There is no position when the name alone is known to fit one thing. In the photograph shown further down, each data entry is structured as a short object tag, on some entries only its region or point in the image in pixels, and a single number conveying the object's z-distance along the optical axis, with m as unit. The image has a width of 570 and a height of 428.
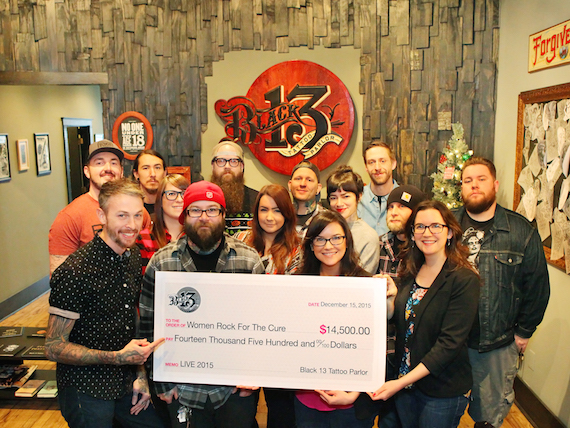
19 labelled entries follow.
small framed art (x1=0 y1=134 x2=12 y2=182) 5.56
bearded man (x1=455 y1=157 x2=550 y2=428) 2.70
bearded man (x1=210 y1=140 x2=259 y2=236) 3.66
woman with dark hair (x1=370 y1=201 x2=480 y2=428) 2.11
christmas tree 4.20
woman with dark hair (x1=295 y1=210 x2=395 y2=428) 2.19
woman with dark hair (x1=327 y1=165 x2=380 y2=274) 2.66
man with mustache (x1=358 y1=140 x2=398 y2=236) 3.65
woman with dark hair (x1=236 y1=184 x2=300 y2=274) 2.73
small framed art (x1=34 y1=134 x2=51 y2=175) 6.51
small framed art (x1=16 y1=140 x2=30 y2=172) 5.98
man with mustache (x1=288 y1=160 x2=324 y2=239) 3.23
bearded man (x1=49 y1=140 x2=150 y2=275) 2.72
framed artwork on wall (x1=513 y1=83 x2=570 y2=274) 3.04
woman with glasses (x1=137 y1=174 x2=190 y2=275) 2.88
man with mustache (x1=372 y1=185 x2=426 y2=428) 2.40
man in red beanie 2.23
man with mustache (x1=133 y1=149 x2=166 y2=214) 3.54
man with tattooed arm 2.05
